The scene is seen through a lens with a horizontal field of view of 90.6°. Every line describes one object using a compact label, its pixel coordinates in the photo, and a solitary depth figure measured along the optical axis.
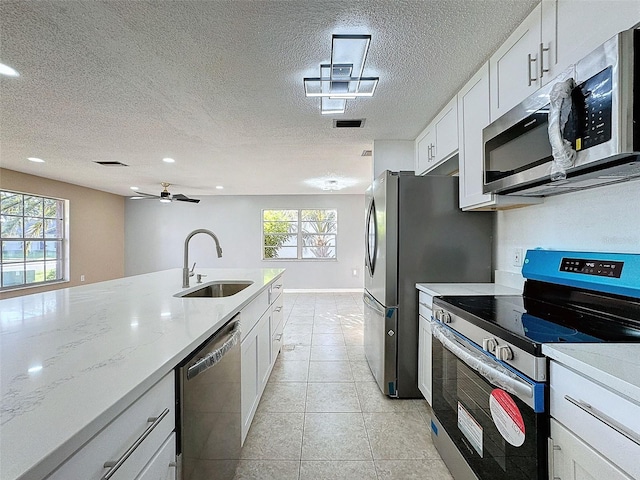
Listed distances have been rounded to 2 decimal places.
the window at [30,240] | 5.20
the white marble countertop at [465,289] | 1.96
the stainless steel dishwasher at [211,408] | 1.00
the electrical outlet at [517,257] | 2.09
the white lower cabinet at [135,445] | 0.59
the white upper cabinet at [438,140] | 2.40
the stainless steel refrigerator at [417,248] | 2.36
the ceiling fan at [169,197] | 5.21
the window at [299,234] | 7.99
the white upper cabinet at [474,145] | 1.90
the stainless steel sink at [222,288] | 2.55
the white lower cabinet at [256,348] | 1.80
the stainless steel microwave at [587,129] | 0.97
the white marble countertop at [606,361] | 0.73
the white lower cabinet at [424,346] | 2.13
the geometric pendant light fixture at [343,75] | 1.77
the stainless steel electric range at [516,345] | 1.02
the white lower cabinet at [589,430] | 0.72
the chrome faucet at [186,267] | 2.27
